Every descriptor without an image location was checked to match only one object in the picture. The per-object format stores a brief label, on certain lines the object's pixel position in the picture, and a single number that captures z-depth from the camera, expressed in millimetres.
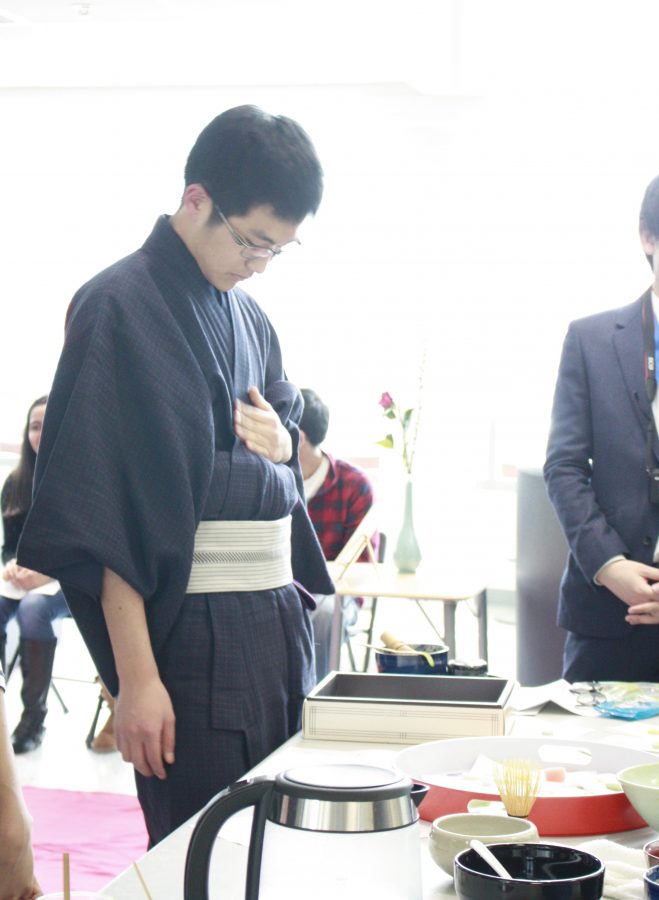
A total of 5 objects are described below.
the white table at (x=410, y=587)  3913
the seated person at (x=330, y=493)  4230
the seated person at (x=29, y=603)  4141
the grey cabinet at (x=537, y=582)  3641
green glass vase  4246
